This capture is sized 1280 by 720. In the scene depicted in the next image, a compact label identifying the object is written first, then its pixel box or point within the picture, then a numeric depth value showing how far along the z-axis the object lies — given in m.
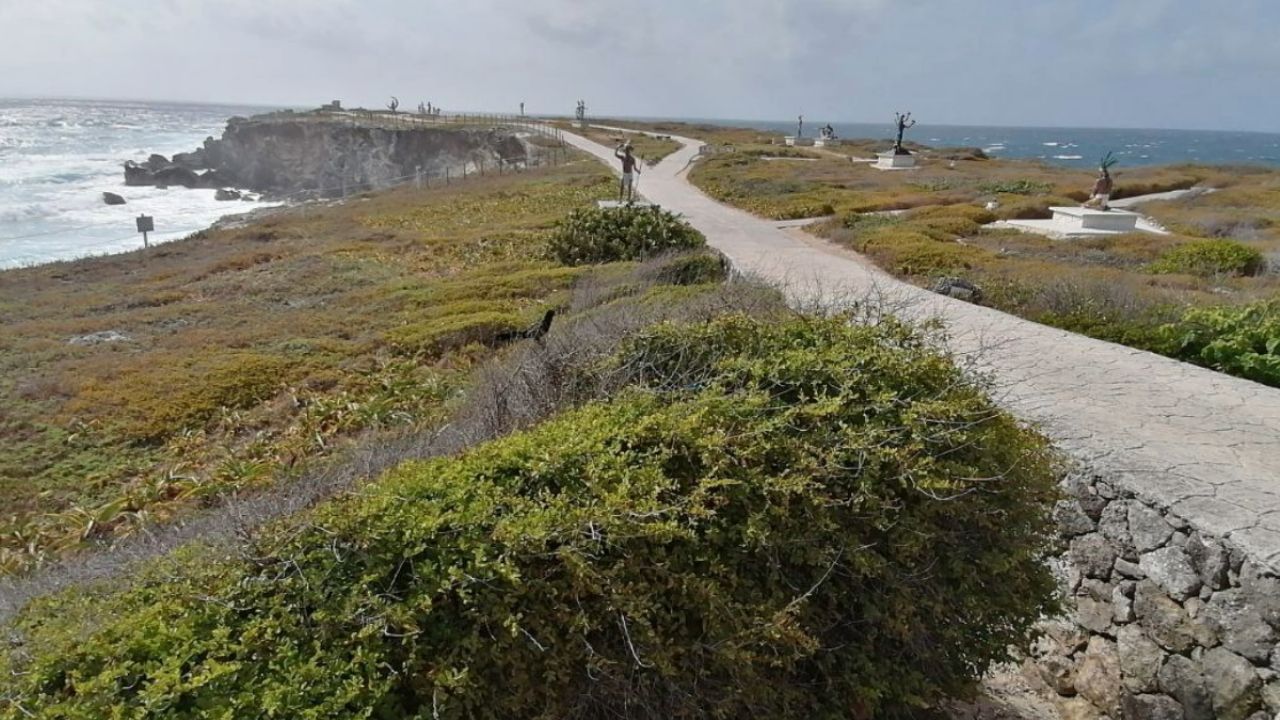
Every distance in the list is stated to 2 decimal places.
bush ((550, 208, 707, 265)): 13.67
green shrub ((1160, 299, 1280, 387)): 6.58
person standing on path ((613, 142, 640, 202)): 17.92
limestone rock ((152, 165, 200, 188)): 53.30
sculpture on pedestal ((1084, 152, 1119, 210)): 18.09
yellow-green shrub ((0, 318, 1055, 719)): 2.29
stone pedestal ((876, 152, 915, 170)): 33.50
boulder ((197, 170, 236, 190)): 55.75
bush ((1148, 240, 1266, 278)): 12.76
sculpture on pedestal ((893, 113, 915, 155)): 32.47
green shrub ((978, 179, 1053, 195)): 24.97
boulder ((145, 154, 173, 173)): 55.17
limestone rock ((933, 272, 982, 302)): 9.94
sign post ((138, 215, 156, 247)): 20.38
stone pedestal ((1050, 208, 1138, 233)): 17.11
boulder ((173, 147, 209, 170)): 61.78
